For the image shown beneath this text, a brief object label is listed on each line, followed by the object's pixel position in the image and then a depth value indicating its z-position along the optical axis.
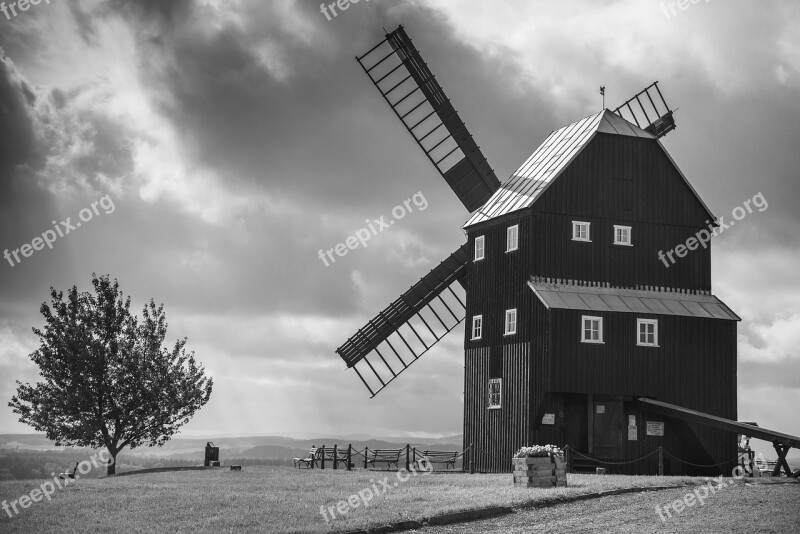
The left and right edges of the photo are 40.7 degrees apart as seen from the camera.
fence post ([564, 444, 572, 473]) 42.92
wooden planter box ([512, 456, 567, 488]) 34.03
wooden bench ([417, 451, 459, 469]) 51.50
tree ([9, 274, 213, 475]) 53.41
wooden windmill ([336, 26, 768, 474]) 44.47
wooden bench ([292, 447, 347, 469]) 53.62
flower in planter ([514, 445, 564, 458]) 34.22
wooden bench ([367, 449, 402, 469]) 52.53
